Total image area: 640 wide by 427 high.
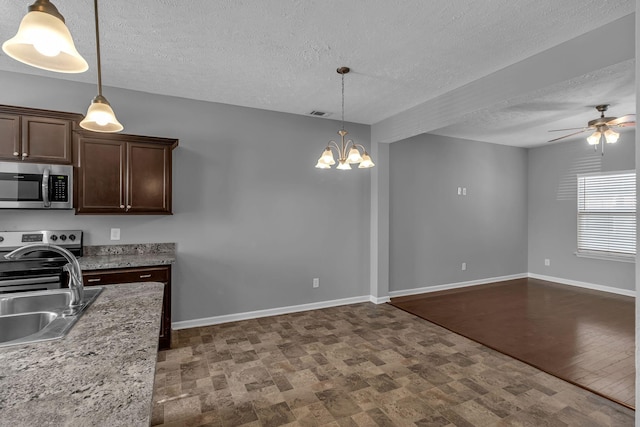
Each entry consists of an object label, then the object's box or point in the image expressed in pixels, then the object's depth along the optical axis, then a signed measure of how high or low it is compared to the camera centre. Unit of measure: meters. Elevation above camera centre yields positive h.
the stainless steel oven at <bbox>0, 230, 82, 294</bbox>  2.70 -0.47
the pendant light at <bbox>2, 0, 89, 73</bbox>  1.12 +0.61
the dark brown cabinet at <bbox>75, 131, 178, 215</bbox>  3.15 +0.36
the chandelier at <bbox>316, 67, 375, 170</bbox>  3.03 +0.49
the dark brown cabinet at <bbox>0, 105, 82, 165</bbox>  2.87 +0.68
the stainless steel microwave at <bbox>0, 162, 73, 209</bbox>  2.89 +0.21
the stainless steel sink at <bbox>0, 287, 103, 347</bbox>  1.28 -0.47
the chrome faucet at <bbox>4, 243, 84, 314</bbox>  1.50 -0.35
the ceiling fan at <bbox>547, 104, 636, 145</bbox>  3.79 +1.05
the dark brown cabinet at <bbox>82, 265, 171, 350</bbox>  2.95 -0.64
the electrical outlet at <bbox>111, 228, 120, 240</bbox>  3.52 -0.26
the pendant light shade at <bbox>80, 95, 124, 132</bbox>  1.68 +0.49
